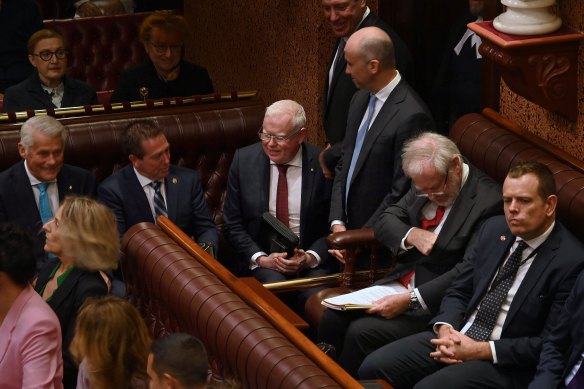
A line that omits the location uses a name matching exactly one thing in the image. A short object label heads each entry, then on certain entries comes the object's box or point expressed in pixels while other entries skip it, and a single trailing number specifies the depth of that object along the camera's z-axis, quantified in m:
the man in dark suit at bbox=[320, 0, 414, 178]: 11.36
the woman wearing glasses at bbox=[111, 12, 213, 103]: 12.96
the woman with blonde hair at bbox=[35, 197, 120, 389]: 8.31
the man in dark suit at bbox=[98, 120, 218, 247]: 10.46
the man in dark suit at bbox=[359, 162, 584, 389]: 8.17
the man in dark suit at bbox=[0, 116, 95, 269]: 10.27
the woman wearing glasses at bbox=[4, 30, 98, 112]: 12.64
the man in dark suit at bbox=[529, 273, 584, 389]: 7.72
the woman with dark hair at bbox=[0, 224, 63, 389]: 7.36
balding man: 10.16
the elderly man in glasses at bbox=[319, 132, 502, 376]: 9.11
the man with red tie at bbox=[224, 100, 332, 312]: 10.51
